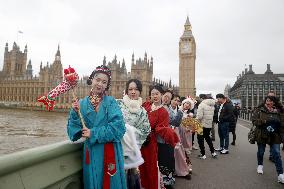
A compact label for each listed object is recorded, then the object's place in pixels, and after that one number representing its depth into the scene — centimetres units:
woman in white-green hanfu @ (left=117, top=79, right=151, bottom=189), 271
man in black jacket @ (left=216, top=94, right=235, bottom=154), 777
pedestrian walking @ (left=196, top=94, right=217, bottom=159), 672
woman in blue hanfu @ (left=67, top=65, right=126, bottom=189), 232
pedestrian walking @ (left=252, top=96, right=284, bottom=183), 512
